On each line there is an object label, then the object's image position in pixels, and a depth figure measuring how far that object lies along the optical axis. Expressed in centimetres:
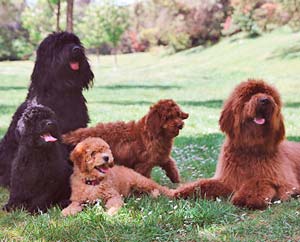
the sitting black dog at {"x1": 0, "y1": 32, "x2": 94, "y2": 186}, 549
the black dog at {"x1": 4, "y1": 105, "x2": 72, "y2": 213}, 450
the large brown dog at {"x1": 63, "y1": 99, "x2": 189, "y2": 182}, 535
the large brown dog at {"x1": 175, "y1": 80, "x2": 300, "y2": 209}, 459
